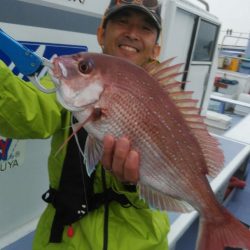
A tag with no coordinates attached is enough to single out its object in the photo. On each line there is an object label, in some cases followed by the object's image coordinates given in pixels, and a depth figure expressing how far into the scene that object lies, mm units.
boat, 1609
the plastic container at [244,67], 10008
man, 1264
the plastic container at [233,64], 9812
